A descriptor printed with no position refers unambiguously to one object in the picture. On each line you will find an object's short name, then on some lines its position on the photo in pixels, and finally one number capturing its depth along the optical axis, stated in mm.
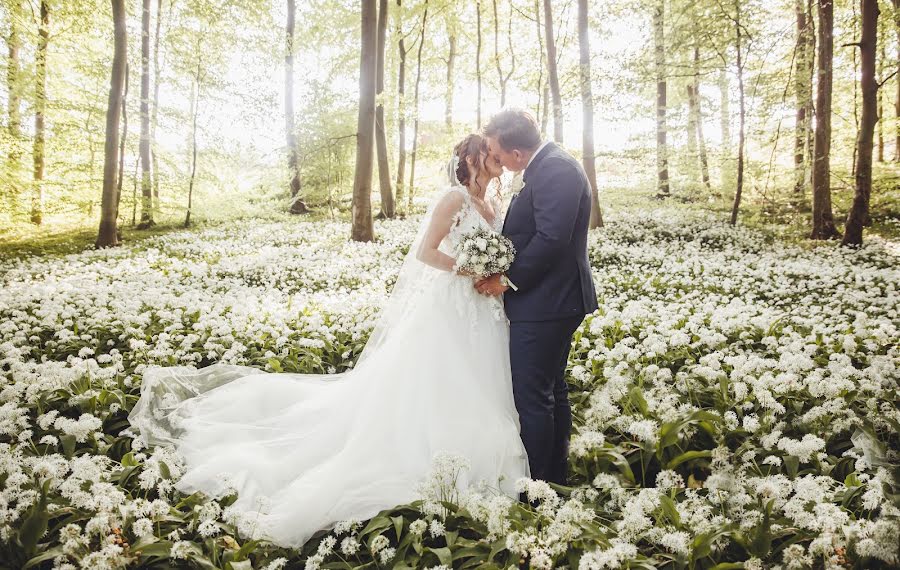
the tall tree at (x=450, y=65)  23055
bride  3389
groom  3205
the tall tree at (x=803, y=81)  13719
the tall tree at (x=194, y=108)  18828
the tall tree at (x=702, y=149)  16206
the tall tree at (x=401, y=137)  21166
